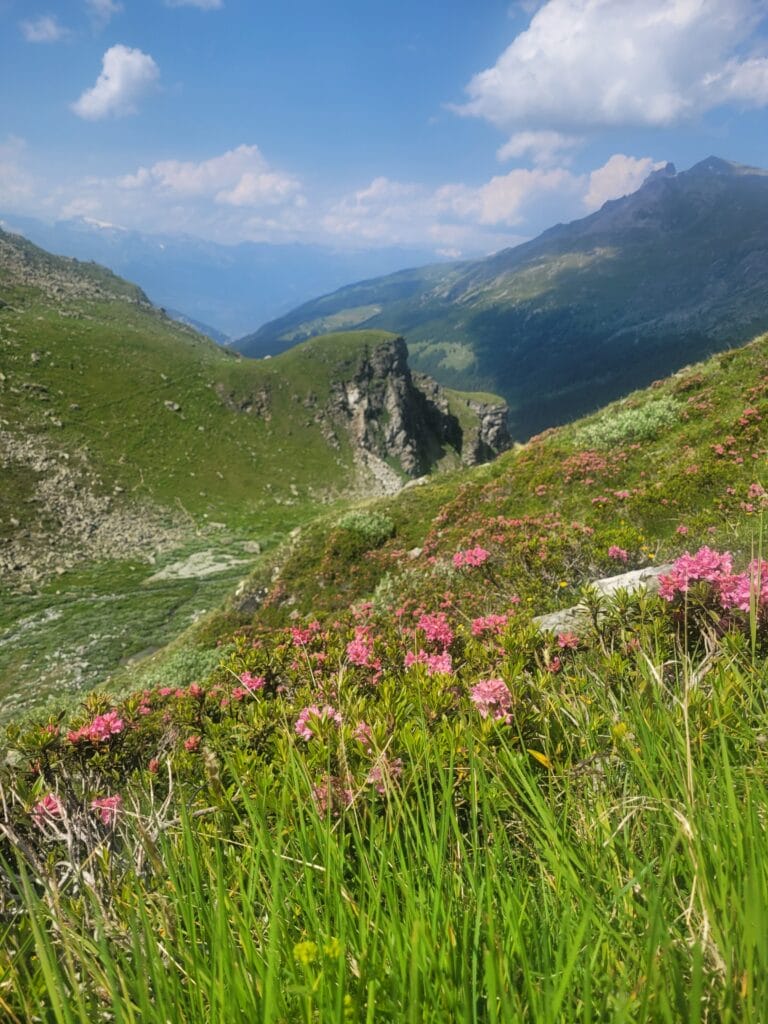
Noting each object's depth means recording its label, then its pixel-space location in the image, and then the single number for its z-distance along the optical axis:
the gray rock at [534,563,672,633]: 4.06
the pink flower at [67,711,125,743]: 3.36
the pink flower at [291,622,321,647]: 4.00
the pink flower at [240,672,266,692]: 4.01
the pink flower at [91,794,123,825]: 2.39
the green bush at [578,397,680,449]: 16.22
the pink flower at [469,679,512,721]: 2.54
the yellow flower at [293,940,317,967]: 0.97
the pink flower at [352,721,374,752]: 2.41
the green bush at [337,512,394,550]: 19.95
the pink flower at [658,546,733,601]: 3.42
